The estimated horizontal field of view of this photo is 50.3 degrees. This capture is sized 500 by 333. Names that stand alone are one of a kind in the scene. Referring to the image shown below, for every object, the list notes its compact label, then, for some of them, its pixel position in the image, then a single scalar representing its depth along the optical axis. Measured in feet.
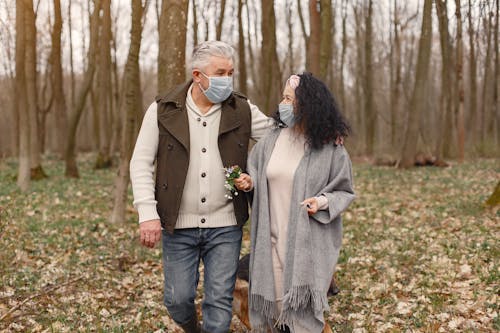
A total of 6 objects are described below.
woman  11.74
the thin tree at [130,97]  29.66
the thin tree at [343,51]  95.00
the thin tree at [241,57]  63.23
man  12.21
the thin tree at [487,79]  76.66
